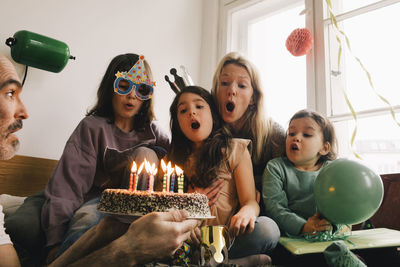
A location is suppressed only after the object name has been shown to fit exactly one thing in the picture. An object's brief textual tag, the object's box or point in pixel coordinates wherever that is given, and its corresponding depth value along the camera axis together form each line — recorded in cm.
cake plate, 84
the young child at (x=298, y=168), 124
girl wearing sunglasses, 119
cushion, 135
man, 82
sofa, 131
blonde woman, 148
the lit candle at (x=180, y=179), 102
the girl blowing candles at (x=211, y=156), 123
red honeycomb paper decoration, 203
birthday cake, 84
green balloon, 96
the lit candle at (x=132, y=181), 93
